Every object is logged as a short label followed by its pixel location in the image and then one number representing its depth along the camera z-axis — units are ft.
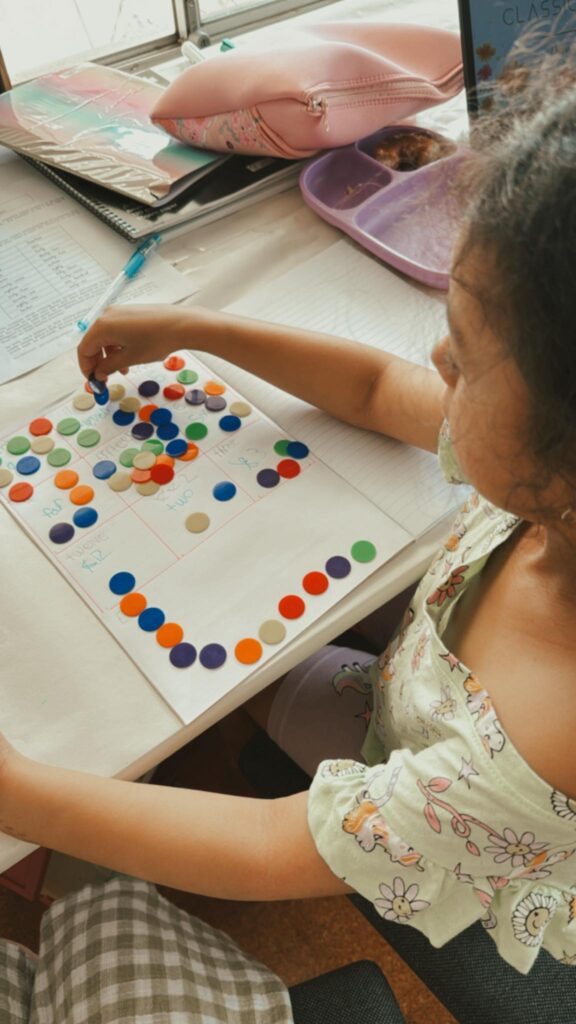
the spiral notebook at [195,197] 2.87
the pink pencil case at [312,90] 2.83
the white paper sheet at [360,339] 2.25
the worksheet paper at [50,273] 2.59
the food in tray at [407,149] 3.10
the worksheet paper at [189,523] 1.94
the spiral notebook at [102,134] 2.94
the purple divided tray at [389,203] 2.77
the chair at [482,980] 1.96
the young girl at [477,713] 1.31
